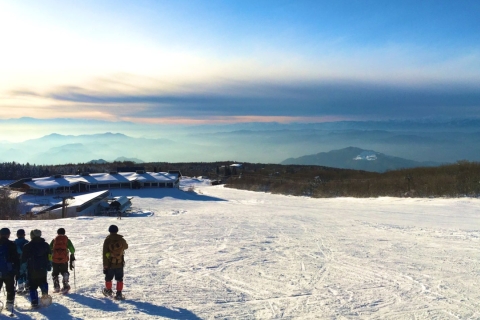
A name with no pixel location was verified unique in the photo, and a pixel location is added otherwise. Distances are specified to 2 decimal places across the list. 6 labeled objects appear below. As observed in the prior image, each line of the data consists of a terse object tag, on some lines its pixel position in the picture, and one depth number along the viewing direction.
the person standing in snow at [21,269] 7.40
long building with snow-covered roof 47.37
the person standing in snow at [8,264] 6.93
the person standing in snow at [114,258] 7.63
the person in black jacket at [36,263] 7.11
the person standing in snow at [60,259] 7.98
